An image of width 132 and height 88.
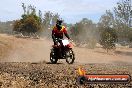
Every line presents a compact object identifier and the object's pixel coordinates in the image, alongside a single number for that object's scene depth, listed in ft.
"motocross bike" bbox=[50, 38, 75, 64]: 56.24
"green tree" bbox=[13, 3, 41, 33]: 311.60
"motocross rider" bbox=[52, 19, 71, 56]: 55.62
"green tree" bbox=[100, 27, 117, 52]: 221.66
